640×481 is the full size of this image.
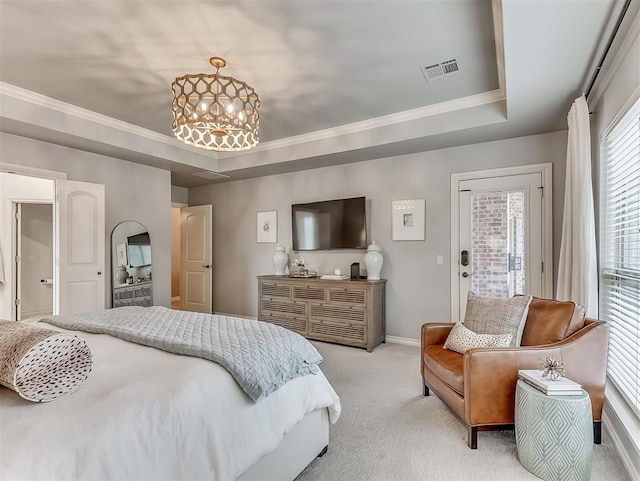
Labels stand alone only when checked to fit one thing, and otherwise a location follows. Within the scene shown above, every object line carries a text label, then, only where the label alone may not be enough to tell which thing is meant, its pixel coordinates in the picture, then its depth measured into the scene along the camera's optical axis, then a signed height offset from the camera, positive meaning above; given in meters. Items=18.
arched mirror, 4.46 -0.34
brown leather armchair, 2.05 -0.80
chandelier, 2.54 +0.99
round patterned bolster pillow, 1.12 -0.42
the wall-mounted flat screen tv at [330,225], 4.56 +0.20
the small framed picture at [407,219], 4.30 +0.25
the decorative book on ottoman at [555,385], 1.80 -0.78
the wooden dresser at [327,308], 4.07 -0.88
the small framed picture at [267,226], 5.44 +0.21
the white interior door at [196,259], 6.07 -0.34
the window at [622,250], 2.08 -0.09
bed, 0.96 -0.61
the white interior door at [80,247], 3.81 -0.07
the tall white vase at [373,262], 4.32 -0.29
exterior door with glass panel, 3.69 +0.02
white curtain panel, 2.64 +0.16
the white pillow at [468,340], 2.39 -0.73
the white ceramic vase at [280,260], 4.97 -0.30
